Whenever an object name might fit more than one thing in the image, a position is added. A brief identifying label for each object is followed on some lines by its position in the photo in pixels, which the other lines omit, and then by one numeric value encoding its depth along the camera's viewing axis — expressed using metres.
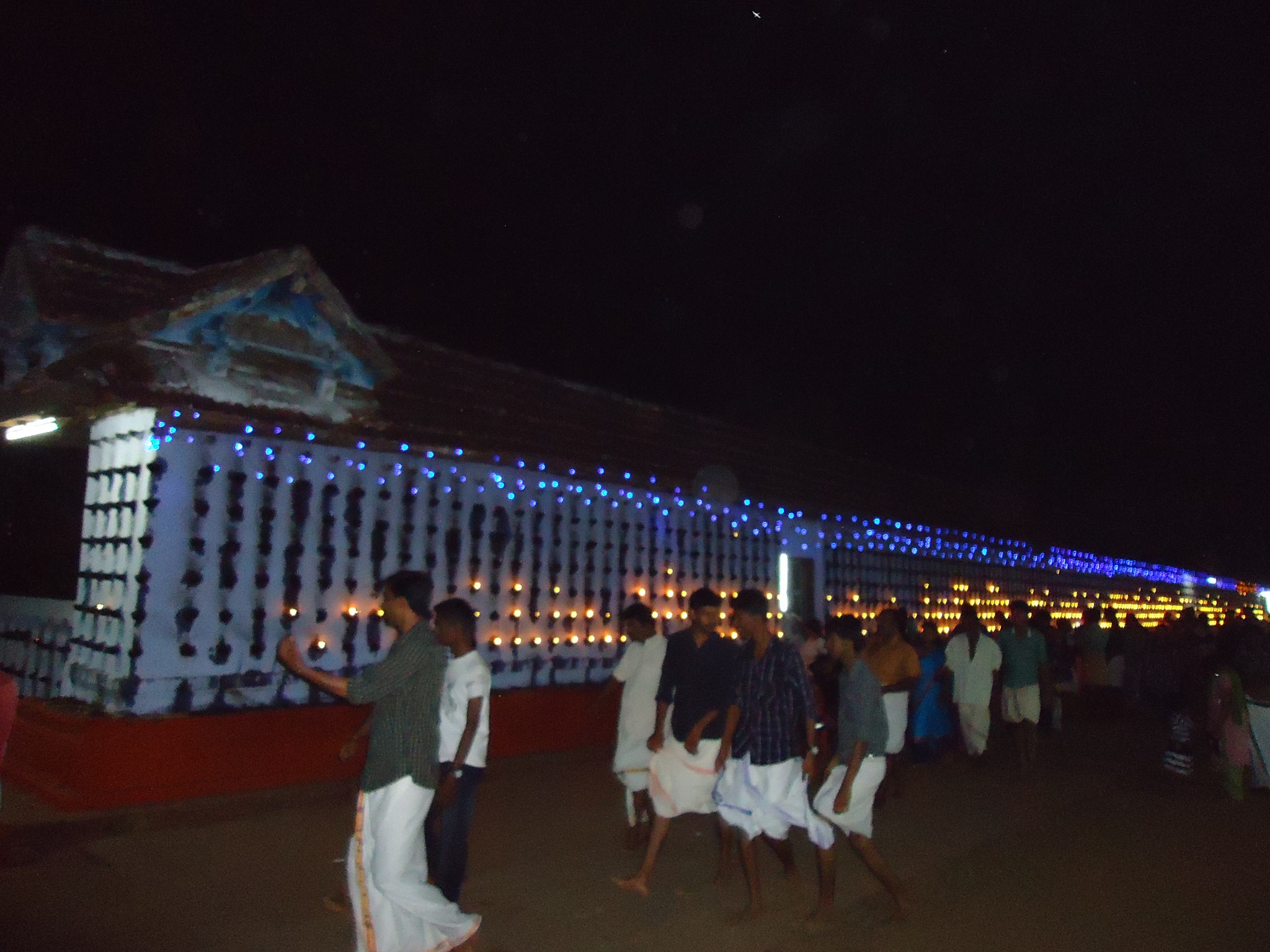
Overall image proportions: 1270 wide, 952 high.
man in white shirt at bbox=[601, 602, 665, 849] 7.02
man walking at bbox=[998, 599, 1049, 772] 11.08
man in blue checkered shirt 5.77
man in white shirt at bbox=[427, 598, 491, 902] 5.02
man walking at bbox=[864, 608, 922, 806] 8.16
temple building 7.91
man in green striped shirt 4.41
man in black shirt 6.16
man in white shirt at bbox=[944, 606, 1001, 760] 10.62
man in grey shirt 5.77
